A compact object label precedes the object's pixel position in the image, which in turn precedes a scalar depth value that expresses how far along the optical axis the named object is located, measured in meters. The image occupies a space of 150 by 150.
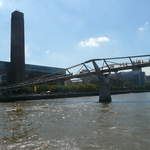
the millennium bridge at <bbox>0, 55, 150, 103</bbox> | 38.94
